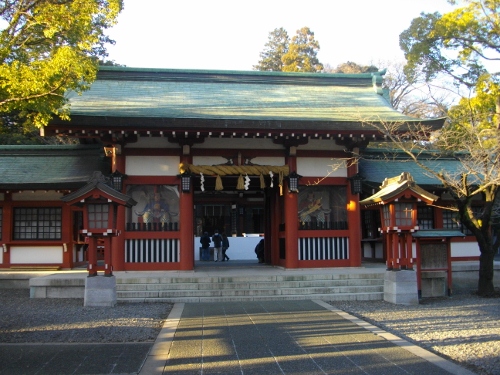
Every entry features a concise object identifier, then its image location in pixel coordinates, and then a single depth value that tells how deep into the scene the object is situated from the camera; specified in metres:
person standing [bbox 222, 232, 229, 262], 26.14
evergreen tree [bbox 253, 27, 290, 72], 50.38
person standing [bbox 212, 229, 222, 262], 25.72
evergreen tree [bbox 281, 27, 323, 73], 44.31
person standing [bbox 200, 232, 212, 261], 26.22
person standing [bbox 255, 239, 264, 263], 22.37
